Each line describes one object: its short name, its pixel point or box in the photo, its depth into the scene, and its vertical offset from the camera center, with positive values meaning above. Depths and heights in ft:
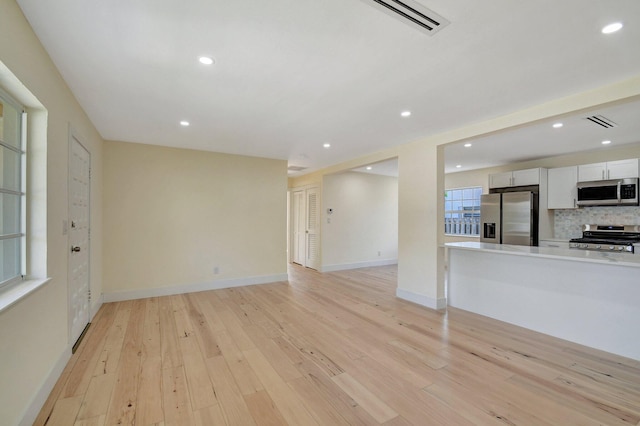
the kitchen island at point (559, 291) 8.79 -2.94
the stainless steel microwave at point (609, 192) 14.08 +1.20
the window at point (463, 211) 22.76 +0.24
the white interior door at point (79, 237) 9.12 -0.94
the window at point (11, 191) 5.70 +0.44
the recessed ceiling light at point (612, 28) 5.52 +3.85
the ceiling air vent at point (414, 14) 5.04 +3.88
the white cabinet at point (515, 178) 17.60 +2.43
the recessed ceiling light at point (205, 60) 6.89 +3.89
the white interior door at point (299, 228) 24.70 -1.37
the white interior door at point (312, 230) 22.44 -1.41
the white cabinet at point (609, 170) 14.15 +2.43
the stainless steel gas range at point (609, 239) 13.69 -1.32
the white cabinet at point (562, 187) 16.30 +1.65
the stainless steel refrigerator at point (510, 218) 17.43 -0.26
